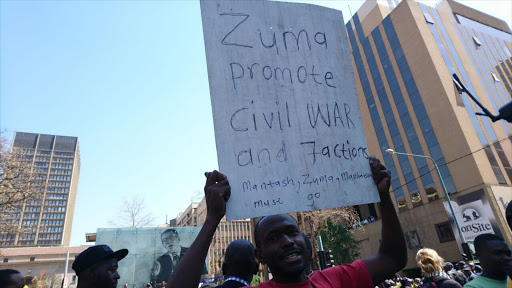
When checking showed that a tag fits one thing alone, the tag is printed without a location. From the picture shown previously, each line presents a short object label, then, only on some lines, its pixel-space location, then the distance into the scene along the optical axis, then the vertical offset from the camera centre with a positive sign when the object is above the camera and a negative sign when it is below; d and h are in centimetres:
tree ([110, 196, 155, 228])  3503 +558
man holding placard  157 +3
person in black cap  231 +8
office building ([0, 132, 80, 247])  12531 +4066
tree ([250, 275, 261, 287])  3365 -194
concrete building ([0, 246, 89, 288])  7959 +665
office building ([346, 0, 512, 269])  2802 +1233
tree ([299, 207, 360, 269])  2519 +283
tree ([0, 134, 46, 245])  1506 +474
